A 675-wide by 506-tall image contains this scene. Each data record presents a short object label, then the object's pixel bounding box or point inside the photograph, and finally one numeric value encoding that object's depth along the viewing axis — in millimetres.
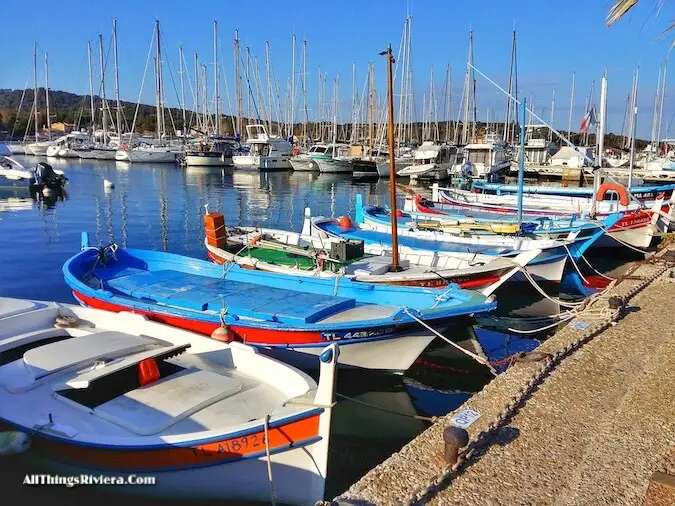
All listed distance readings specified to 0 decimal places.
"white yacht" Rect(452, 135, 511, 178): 51719
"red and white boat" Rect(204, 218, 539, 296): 12039
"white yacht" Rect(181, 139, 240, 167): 69125
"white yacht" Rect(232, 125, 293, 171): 64750
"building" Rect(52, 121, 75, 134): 123000
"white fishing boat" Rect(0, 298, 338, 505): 5559
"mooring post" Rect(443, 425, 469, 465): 5199
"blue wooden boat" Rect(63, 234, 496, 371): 8969
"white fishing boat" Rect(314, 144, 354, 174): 61031
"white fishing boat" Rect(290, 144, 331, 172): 63531
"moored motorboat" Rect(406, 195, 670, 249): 17828
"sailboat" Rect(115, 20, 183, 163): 68625
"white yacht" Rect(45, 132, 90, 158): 79062
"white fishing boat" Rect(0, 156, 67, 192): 41312
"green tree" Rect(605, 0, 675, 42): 5477
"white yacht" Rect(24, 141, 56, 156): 83938
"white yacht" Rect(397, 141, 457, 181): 54906
